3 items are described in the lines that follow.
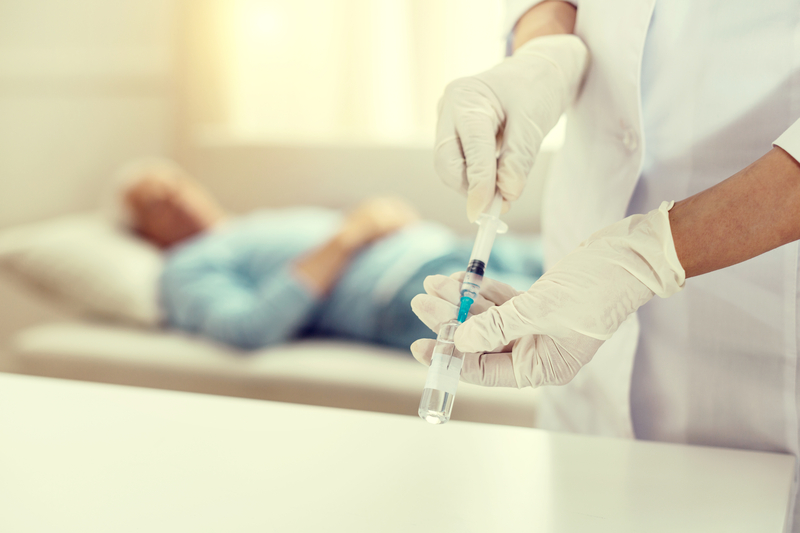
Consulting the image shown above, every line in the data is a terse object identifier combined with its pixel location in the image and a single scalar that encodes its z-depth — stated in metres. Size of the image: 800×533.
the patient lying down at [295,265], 1.51
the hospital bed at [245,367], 1.34
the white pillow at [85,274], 1.63
